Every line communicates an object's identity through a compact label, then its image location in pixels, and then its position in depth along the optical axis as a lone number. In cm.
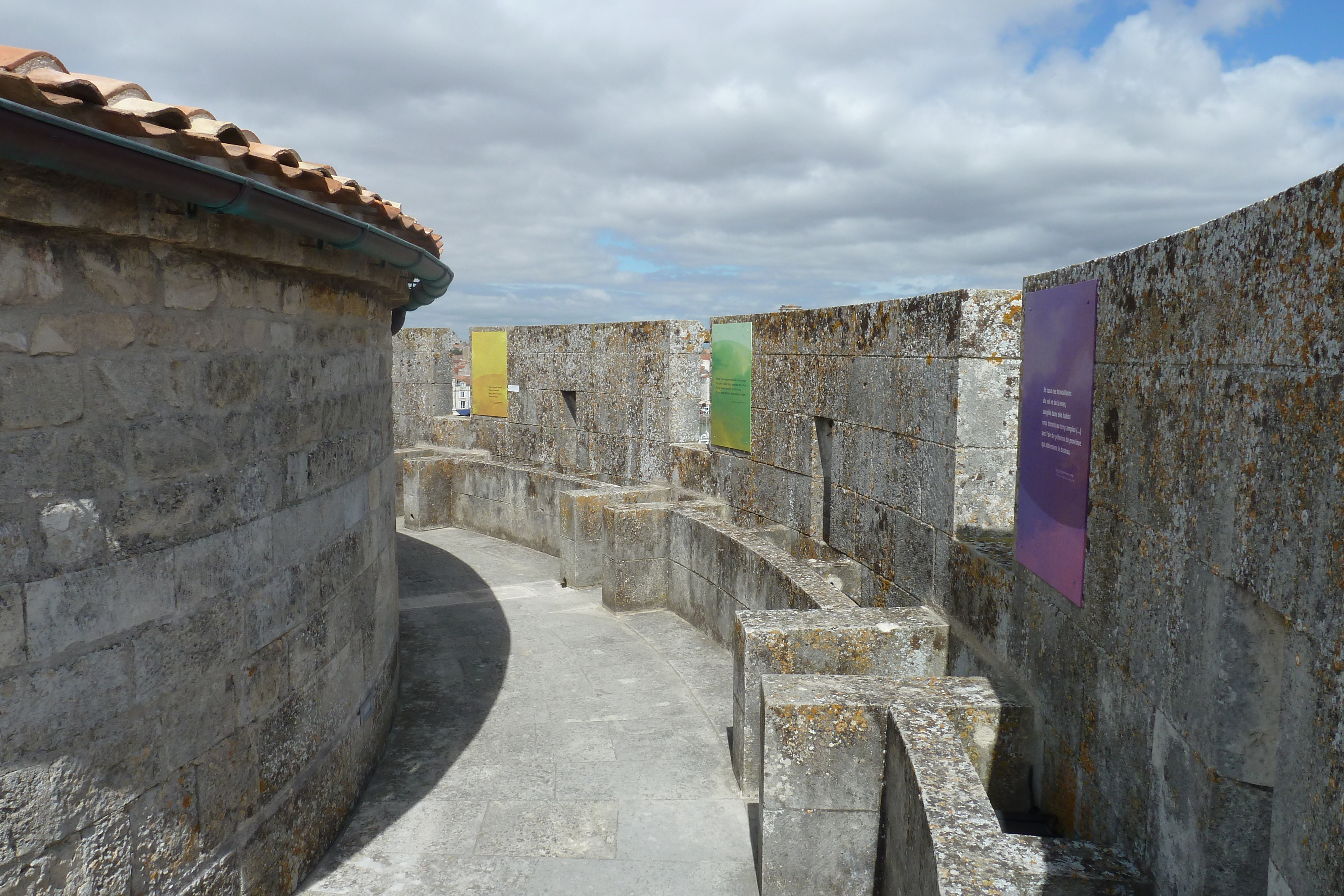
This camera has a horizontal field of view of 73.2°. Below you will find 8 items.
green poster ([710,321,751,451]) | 820
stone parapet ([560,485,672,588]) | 891
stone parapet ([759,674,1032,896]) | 379
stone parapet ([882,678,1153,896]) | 268
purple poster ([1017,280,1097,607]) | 341
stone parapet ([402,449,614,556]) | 1075
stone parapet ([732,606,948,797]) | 472
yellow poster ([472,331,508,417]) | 1260
